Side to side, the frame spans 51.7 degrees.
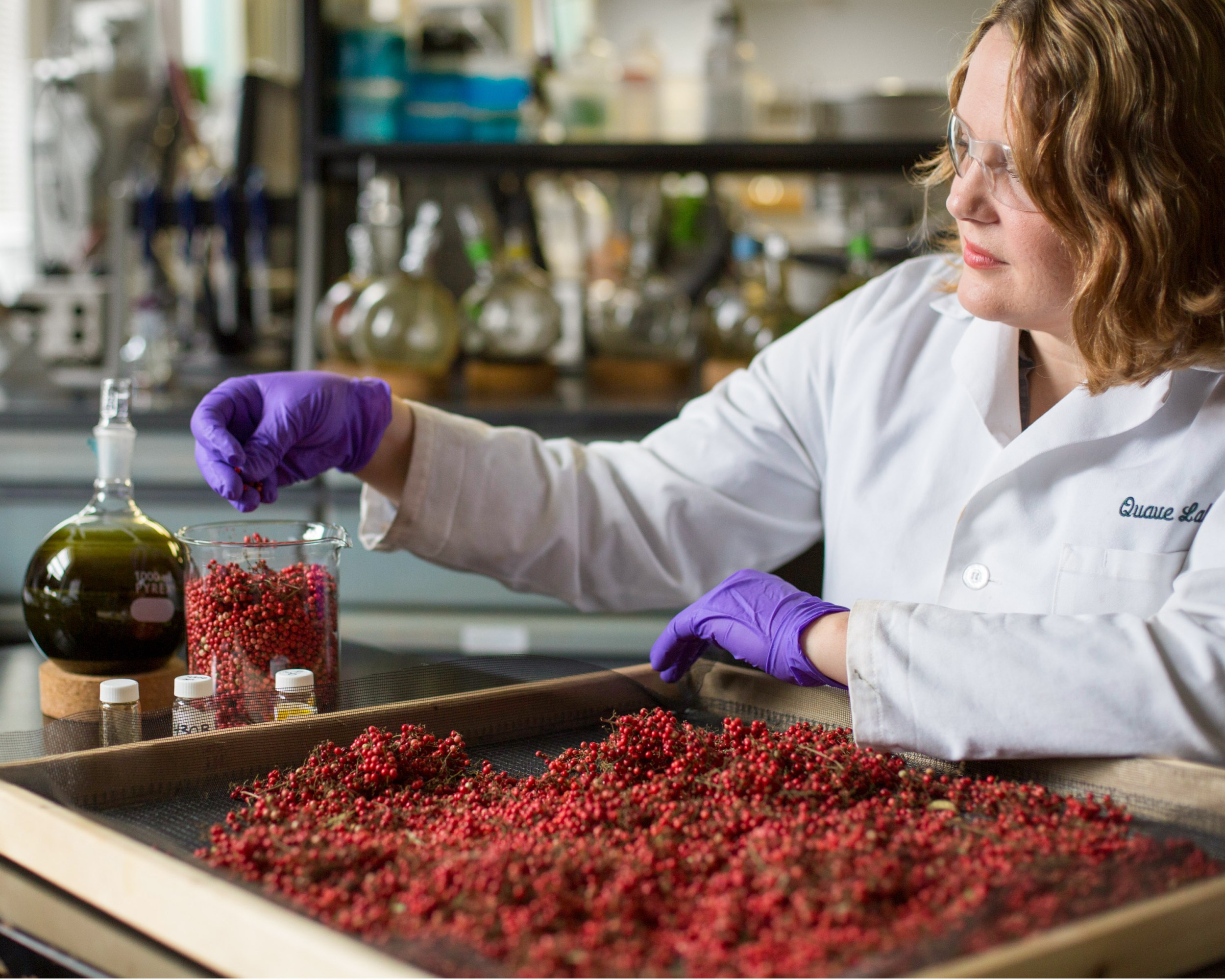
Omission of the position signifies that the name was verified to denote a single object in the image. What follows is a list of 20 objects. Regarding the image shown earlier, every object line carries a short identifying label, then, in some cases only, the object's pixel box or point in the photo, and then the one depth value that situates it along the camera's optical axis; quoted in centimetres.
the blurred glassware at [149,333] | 239
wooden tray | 53
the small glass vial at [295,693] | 86
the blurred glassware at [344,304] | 219
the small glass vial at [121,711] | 79
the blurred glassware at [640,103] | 225
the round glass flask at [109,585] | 96
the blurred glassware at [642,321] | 235
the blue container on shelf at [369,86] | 223
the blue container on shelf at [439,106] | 227
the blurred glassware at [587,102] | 225
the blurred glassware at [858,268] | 214
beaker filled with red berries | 90
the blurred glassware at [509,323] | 224
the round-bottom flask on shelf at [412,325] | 213
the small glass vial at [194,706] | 81
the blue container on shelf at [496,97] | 226
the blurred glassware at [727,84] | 223
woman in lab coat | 85
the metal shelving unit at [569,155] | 216
